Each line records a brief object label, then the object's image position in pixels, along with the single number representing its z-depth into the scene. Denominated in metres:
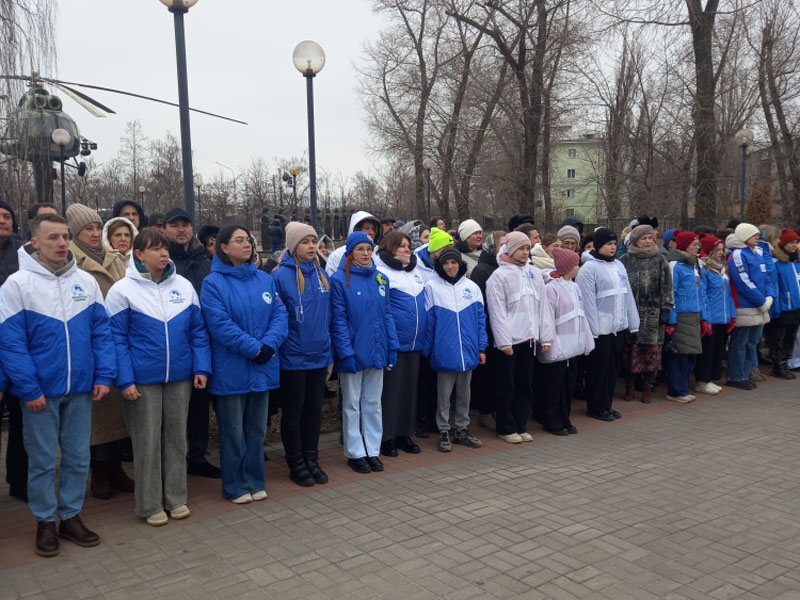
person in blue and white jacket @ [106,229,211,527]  4.62
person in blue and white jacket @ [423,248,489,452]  6.43
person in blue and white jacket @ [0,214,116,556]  4.13
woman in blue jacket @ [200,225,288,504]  4.93
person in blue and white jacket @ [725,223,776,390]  9.27
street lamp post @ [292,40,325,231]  9.17
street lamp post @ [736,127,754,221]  19.55
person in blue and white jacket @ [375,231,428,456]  6.25
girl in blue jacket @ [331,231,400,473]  5.76
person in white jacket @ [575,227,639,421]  7.60
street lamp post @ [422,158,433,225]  26.87
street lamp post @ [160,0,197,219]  7.20
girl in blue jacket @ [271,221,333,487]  5.40
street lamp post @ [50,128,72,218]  22.25
